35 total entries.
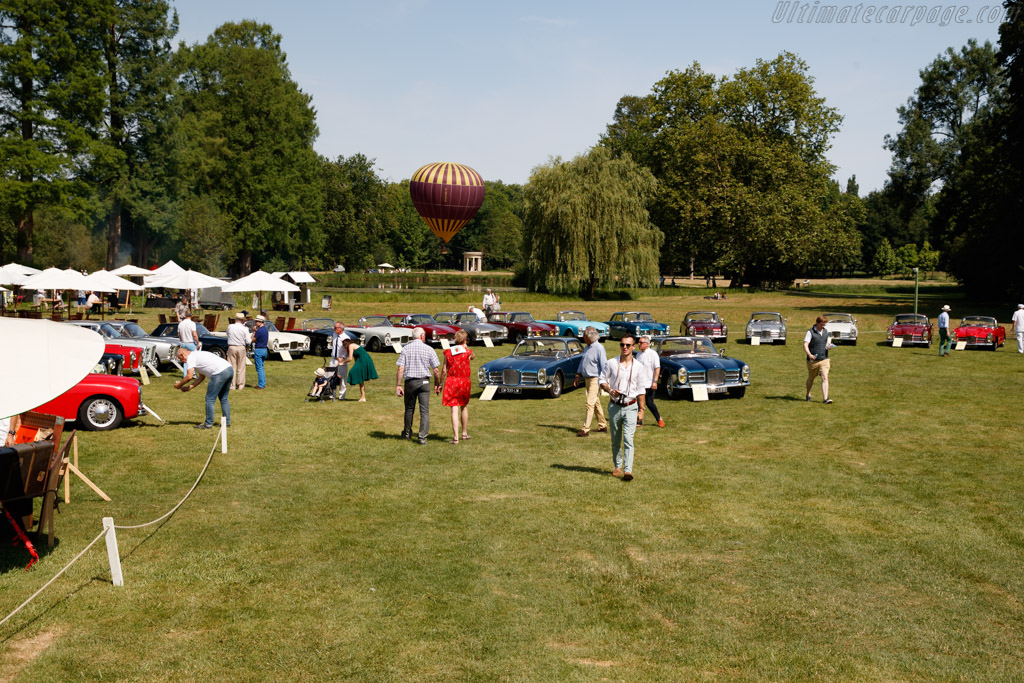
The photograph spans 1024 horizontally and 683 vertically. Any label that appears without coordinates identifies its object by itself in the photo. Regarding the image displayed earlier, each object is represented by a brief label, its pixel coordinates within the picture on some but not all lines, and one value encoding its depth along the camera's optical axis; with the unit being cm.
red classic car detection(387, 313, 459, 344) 3212
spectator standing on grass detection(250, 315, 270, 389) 2144
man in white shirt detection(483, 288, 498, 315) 3994
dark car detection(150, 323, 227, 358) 2572
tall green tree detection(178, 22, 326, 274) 6594
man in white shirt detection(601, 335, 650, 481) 1122
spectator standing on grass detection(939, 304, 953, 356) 2955
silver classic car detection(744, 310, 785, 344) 3472
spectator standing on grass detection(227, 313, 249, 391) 1973
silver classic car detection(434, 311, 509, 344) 3338
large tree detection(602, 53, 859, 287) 6731
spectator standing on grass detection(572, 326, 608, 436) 1473
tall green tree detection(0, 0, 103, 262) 4812
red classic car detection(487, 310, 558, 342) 3425
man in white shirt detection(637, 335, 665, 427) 1498
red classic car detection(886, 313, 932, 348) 3375
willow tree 5659
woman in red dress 1355
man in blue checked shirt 1352
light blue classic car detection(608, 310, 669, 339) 3459
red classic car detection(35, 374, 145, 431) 1438
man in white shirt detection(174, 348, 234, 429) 1413
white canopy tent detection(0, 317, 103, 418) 691
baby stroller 1912
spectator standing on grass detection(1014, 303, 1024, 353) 2997
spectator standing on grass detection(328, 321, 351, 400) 1914
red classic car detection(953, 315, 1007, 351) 3234
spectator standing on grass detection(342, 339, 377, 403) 1909
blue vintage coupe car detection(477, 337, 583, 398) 1980
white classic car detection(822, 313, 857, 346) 3525
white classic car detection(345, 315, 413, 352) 3103
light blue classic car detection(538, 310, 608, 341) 3465
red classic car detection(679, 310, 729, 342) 3481
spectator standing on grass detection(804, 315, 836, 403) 1847
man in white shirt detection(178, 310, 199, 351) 2080
